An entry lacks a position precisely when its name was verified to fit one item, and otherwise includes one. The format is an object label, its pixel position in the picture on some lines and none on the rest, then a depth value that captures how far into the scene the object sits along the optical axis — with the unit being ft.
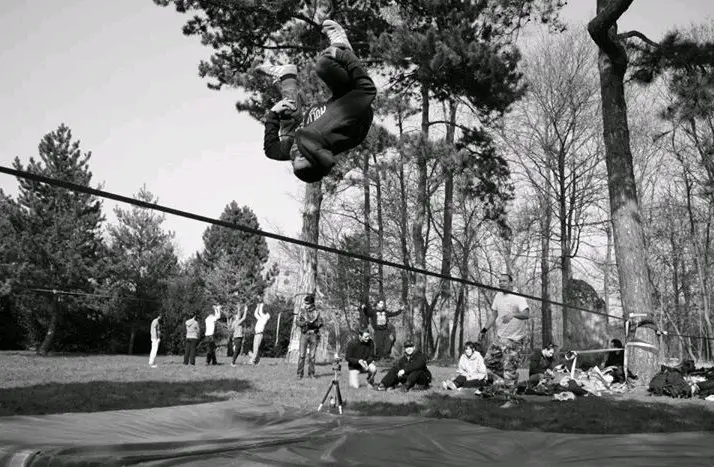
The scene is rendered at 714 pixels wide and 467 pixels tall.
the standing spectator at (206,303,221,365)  39.86
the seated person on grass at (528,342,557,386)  28.17
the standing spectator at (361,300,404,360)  32.68
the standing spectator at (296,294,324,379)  30.19
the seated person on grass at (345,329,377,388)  26.81
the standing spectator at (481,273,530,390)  20.90
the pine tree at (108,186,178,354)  71.67
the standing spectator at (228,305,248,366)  38.83
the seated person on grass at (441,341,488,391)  25.81
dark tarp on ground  10.45
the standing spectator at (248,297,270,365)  38.85
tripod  19.27
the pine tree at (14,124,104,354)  59.77
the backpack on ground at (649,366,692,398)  24.02
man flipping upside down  12.39
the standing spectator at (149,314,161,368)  36.45
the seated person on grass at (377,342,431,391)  26.27
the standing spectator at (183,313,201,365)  37.09
